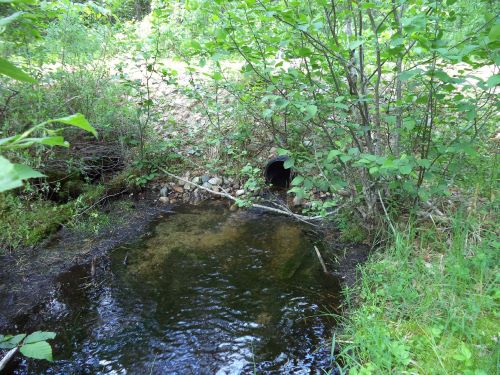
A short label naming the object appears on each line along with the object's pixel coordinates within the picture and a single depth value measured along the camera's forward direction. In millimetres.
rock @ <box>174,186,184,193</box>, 5496
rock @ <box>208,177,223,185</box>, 5383
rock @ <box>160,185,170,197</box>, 5434
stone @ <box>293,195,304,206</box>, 4867
